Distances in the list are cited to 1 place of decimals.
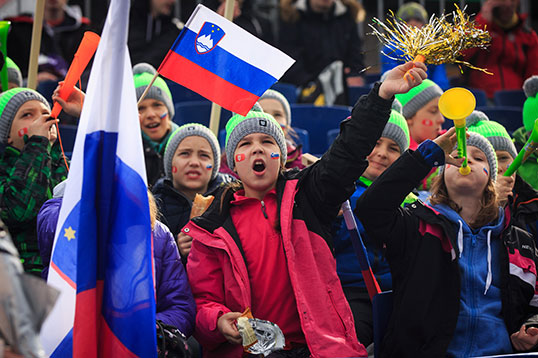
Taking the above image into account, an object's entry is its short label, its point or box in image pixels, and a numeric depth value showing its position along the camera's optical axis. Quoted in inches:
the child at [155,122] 414.6
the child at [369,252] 315.3
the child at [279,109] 426.9
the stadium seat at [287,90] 569.6
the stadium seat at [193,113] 508.1
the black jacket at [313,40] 639.1
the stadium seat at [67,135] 452.1
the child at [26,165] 306.5
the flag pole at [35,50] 360.5
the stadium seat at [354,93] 593.7
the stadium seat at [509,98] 590.9
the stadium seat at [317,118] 525.7
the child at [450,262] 262.2
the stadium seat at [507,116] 518.9
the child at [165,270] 267.9
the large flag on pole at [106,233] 218.5
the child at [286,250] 258.5
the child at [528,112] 415.8
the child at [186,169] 351.6
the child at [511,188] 314.0
